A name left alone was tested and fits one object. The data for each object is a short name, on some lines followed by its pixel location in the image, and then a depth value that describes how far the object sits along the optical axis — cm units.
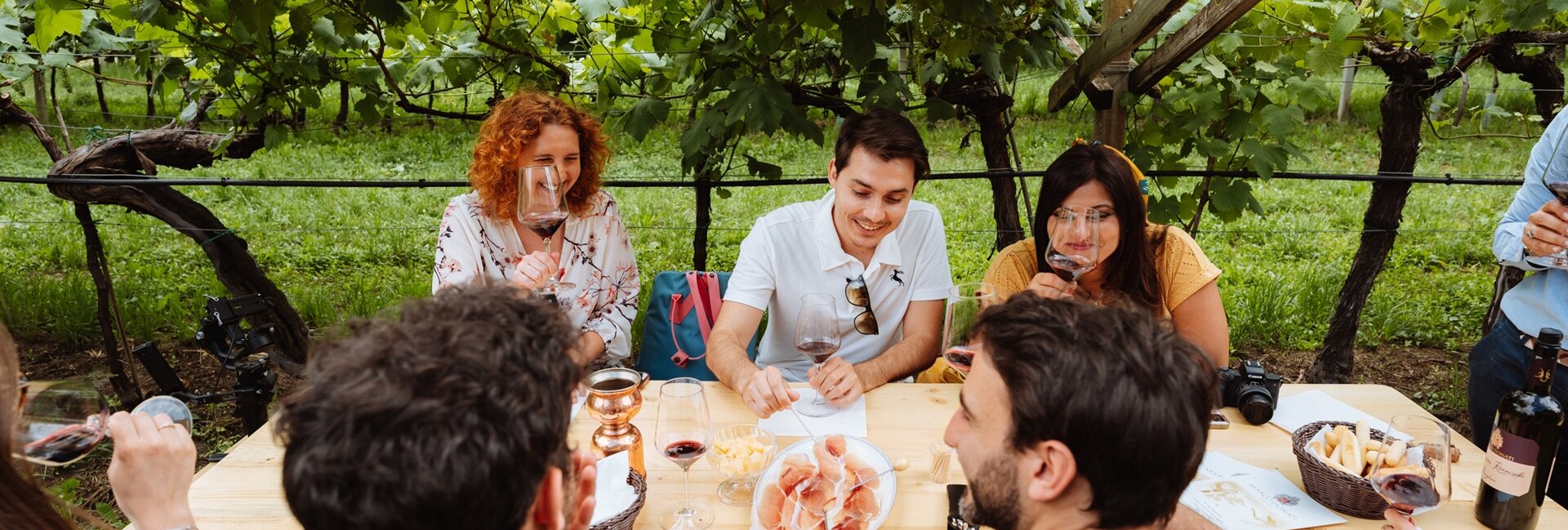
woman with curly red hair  274
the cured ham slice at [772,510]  161
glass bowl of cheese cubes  172
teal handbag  294
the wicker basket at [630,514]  152
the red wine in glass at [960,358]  180
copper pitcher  174
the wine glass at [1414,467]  148
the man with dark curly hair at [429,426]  89
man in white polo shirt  259
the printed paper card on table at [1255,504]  167
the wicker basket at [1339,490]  164
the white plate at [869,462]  167
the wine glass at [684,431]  160
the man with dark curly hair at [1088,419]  118
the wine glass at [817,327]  204
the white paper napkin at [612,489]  159
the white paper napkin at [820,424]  205
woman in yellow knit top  244
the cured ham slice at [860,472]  164
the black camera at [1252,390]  204
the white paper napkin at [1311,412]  208
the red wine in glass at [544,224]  225
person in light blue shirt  232
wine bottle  160
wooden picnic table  168
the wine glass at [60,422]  126
